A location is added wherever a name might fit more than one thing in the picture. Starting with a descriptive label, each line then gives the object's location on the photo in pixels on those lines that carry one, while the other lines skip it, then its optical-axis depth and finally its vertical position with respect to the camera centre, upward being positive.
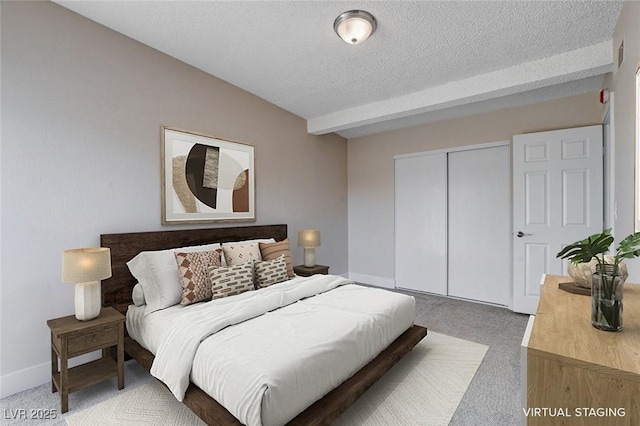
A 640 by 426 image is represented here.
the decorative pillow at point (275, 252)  3.26 -0.44
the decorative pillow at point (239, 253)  2.95 -0.42
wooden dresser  0.85 -0.49
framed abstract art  2.92 +0.35
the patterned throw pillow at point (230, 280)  2.51 -0.58
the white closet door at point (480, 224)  3.90 -0.19
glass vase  1.07 -0.32
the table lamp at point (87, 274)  2.02 -0.42
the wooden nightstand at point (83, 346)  1.93 -0.90
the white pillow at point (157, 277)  2.38 -0.53
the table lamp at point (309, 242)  4.02 -0.41
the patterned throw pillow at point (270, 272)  2.88 -0.59
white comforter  1.45 -0.76
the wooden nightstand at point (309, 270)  3.79 -0.75
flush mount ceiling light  2.16 +1.36
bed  1.57 -0.99
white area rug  1.84 -1.25
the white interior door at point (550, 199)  3.23 +0.13
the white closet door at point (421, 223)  4.40 -0.18
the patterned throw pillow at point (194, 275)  2.43 -0.52
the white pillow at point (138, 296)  2.48 -0.69
